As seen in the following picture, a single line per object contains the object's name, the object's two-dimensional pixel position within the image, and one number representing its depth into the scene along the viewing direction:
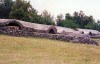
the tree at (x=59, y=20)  110.36
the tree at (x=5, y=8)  85.25
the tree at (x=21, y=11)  64.25
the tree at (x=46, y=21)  79.43
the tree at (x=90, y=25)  109.51
